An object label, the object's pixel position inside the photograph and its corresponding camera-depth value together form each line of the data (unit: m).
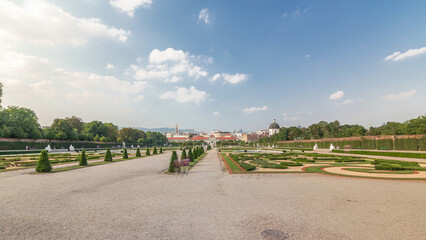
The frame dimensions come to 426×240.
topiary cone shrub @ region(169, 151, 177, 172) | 15.02
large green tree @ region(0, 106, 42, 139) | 44.84
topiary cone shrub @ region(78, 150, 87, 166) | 19.62
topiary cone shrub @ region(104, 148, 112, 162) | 23.98
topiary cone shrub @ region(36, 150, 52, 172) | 15.01
